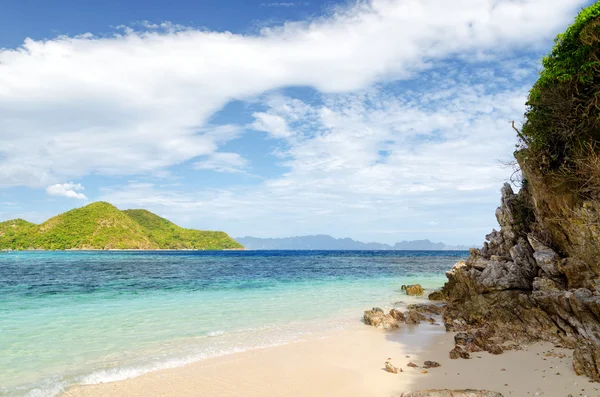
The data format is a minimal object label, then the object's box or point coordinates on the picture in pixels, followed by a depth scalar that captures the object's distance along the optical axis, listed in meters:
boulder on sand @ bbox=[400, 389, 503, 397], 7.19
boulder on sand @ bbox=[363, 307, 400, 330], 15.73
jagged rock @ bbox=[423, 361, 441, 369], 10.23
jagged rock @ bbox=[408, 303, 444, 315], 18.80
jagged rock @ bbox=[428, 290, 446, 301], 23.52
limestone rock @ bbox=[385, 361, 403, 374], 10.02
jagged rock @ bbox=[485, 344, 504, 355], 10.87
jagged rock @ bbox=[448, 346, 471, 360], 10.75
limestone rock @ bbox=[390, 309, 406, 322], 16.97
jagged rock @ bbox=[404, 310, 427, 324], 16.65
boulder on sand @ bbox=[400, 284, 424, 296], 26.08
